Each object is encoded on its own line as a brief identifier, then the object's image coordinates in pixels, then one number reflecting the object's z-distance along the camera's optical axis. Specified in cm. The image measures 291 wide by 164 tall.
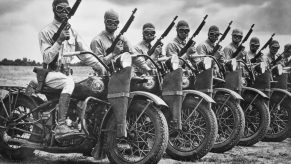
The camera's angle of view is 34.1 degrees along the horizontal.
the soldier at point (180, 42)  809
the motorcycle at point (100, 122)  555
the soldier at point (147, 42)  823
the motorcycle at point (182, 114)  628
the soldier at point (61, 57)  574
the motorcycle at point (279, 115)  912
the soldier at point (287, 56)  1145
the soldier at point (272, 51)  1091
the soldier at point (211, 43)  876
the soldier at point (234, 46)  945
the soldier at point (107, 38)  657
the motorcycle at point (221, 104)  723
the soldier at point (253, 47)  1029
